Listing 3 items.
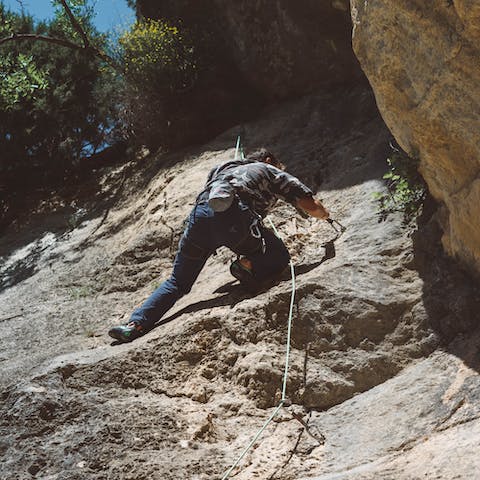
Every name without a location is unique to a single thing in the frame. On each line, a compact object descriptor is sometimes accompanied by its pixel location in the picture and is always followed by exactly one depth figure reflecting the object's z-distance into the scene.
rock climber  4.77
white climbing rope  3.36
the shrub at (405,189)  4.77
